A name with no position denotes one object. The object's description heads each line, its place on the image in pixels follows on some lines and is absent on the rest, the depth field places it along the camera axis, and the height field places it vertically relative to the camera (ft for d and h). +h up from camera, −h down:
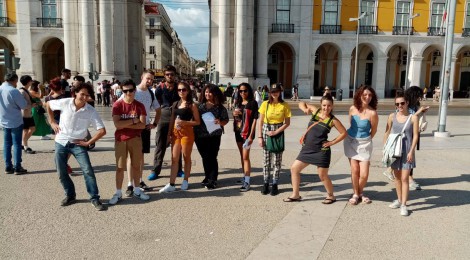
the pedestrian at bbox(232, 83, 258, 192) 21.54 -2.26
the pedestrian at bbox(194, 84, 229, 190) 21.54 -2.85
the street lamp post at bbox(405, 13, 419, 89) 120.16 +10.38
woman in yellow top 20.16 -2.26
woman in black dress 18.24 -2.79
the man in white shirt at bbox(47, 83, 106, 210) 17.99 -2.54
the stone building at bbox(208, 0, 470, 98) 116.16 +14.25
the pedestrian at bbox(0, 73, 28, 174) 24.17 -2.82
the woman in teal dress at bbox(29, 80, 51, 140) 30.22 -3.41
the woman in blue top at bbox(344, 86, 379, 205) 18.69 -2.52
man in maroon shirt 18.72 -2.46
